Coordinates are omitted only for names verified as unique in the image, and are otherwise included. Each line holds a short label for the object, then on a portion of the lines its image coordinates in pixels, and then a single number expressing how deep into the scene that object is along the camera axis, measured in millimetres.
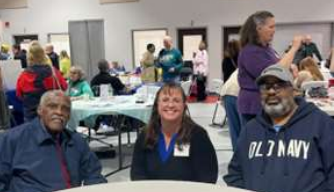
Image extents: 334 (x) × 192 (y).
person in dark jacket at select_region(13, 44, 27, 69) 8984
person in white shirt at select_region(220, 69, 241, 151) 3930
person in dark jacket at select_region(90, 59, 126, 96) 5382
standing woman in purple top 2654
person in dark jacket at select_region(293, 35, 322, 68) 8633
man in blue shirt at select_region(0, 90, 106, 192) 1918
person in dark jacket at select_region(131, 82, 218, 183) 2023
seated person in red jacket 4160
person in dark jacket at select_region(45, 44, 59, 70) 8492
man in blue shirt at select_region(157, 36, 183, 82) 7043
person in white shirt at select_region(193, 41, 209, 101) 9367
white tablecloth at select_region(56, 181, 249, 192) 1459
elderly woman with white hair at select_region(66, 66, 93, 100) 4926
